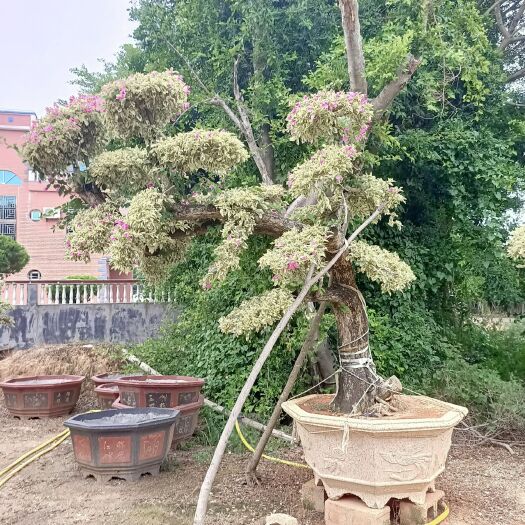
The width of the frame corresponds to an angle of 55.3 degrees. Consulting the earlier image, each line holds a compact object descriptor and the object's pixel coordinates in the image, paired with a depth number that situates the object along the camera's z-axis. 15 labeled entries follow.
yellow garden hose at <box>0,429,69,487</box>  3.56
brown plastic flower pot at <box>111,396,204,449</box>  4.15
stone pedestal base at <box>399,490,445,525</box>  2.60
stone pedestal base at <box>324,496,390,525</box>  2.51
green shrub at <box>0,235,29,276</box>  13.75
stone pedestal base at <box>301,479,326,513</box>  2.84
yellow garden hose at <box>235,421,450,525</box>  2.64
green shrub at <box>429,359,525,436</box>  4.41
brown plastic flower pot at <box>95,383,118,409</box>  4.89
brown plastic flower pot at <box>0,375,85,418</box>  5.34
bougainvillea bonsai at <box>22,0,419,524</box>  2.79
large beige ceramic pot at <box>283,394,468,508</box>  2.50
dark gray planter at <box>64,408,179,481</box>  3.26
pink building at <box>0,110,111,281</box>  19.17
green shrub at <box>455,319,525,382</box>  5.75
